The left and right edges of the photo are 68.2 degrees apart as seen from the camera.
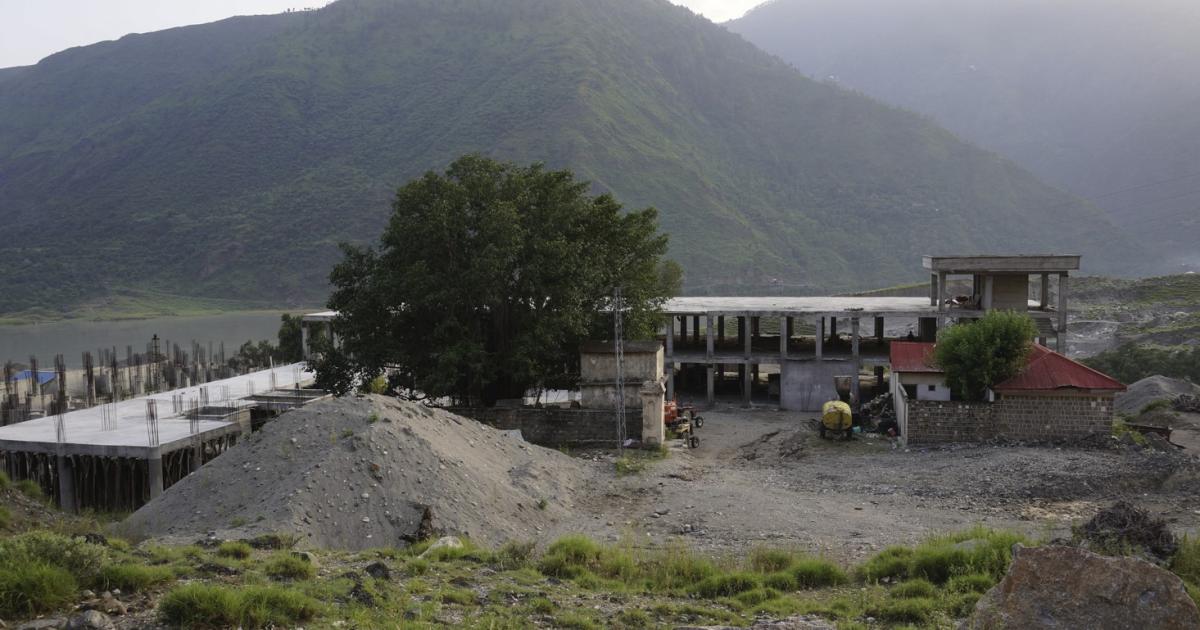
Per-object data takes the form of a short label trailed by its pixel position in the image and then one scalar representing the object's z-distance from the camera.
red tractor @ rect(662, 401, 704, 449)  31.31
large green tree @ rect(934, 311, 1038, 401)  28.67
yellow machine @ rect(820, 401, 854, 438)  30.23
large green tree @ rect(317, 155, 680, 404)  29.73
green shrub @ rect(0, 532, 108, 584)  9.52
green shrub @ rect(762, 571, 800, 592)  12.62
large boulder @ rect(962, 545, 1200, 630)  8.98
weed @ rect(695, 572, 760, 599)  12.17
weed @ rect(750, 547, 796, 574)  13.51
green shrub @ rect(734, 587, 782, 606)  11.81
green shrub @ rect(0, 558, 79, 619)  8.99
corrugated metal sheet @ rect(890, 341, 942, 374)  33.00
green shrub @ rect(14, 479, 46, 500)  22.48
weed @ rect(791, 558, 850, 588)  12.88
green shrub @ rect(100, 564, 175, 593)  9.91
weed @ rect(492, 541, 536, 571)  13.07
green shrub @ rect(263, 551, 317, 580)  11.28
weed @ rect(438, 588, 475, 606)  10.93
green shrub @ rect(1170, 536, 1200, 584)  12.59
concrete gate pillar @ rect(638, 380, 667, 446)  28.12
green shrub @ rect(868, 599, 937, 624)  10.84
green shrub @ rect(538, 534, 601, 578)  12.90
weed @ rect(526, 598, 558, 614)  10.77
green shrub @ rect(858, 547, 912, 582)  12.95
